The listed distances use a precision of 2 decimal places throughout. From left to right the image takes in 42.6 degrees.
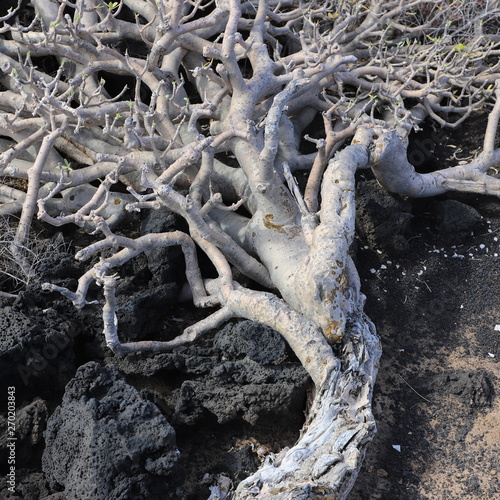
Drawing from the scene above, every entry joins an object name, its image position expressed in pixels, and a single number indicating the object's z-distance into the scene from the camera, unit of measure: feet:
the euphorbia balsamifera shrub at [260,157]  10.36
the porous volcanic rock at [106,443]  8.62
